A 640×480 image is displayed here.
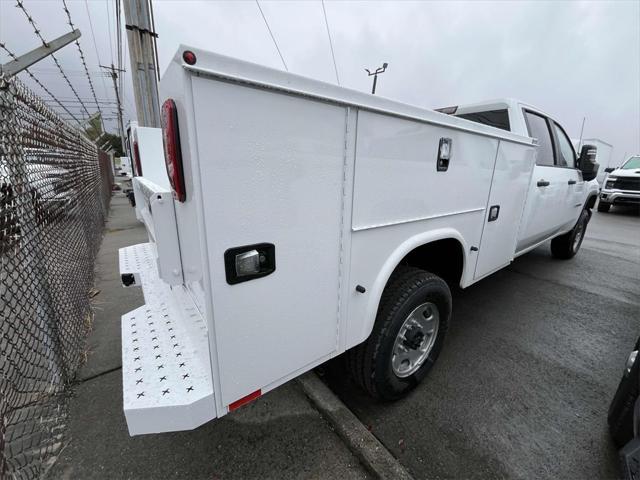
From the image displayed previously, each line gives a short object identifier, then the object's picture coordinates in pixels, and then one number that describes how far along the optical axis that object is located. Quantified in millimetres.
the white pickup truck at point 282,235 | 1009
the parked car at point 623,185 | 10953
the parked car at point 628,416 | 1430
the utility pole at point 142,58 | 5340
